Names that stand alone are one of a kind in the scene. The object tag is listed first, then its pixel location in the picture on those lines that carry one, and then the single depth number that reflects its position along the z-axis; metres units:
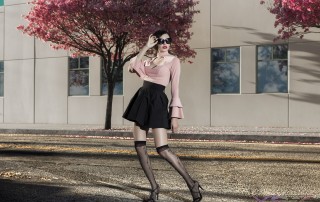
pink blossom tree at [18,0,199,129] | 20.58
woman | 5.18
